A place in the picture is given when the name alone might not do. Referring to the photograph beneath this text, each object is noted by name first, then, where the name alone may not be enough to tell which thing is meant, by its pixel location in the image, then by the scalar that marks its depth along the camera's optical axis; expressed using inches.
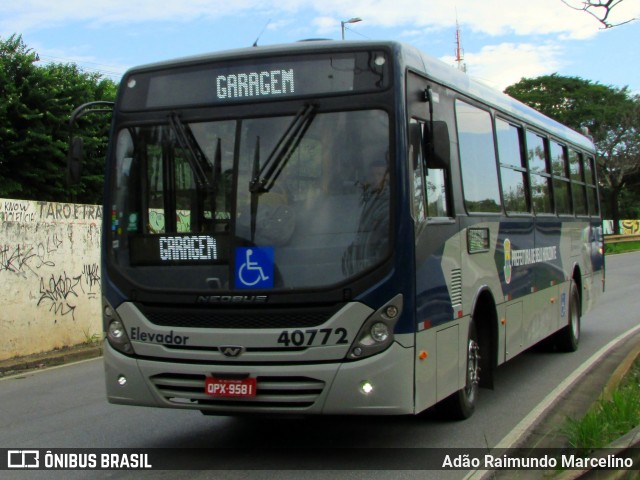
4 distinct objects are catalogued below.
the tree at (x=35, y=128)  863.1
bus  237.0
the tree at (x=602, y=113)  2208.4
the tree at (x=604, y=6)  295.6
